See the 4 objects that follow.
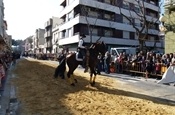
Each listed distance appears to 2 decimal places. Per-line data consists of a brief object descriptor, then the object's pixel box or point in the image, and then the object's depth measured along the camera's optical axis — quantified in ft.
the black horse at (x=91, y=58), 42.23
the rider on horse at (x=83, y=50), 42.19
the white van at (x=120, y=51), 88.36
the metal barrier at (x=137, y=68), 53.57
